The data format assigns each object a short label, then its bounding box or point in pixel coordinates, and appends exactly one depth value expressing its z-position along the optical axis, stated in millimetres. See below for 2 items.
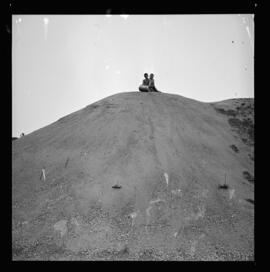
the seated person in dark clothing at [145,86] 20359
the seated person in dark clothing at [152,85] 20278
